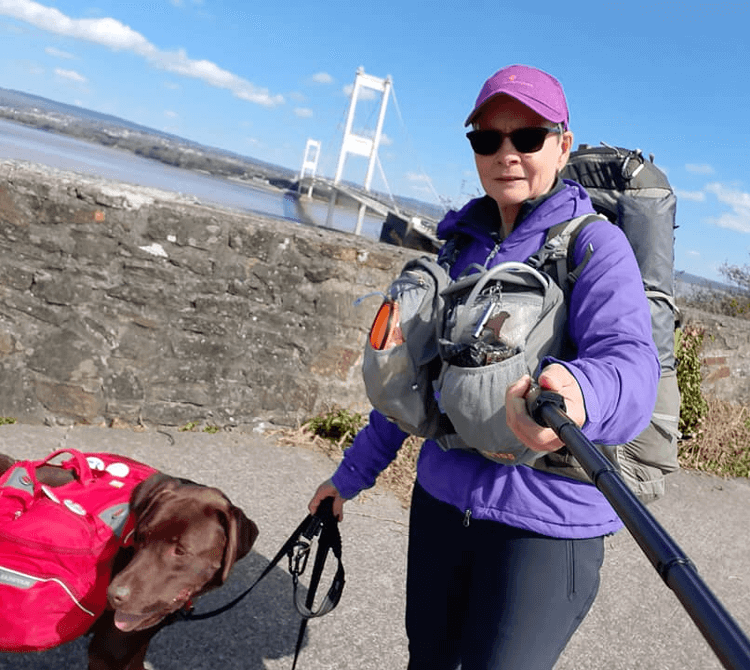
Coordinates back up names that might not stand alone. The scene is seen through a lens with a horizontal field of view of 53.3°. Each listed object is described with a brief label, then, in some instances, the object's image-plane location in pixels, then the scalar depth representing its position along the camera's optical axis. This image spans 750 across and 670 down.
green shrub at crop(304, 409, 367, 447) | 4.64
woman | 1.47
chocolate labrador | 1.82
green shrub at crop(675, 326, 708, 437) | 5.57
